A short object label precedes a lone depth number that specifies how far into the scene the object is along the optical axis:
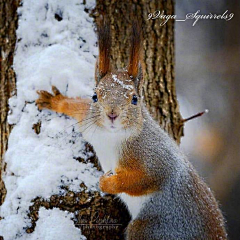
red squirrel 4.57
